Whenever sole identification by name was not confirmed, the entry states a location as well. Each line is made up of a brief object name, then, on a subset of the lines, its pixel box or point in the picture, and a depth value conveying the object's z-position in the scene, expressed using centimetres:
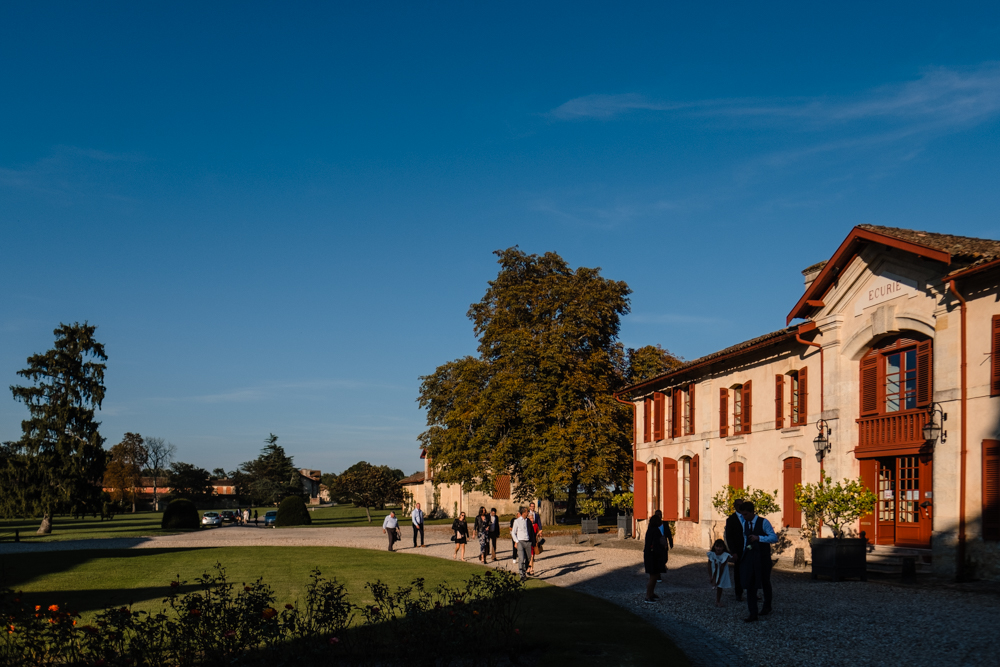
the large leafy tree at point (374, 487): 6212
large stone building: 1606
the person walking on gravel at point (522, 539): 1864
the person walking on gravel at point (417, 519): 3212
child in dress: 1421
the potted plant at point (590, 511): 3497
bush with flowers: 751
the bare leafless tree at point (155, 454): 11212
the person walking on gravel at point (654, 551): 1475
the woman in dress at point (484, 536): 2428
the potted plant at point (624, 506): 3341
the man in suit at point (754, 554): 1233
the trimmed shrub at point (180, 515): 5116
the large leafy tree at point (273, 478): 9125
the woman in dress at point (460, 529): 2644
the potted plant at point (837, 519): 1691
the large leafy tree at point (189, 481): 10619
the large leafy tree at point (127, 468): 9588
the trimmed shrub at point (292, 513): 5403
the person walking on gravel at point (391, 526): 3000
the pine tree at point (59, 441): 4550
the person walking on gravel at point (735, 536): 1273
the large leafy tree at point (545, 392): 3747
